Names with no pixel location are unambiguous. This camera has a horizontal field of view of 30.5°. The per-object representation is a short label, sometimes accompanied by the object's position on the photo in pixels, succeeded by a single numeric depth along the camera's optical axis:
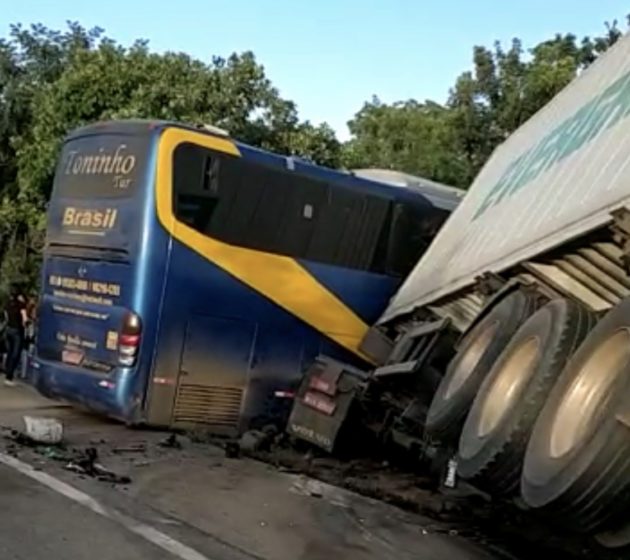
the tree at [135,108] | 23.05
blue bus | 11.37
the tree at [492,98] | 26.95
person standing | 16.95
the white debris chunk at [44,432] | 10.18
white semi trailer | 5.63
